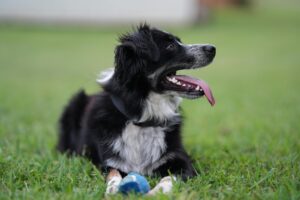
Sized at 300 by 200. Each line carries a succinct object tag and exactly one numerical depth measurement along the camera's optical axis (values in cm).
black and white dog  473
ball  400
